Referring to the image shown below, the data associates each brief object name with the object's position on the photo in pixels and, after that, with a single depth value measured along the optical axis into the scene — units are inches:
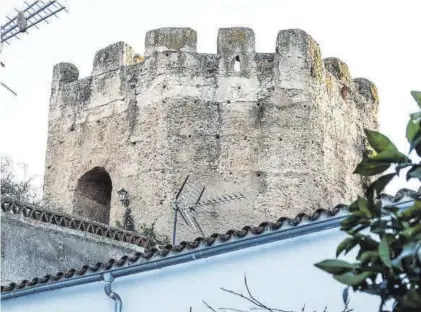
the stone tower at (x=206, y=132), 764.6
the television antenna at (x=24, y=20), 597.0
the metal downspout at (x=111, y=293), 327.3
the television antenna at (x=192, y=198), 748.6
